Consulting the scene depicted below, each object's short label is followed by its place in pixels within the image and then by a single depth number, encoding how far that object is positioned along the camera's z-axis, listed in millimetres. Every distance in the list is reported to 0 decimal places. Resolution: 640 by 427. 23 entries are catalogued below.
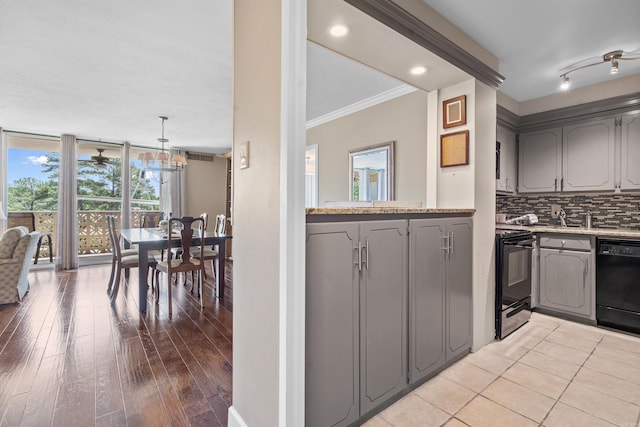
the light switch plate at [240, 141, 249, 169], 1456
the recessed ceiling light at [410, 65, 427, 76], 2271
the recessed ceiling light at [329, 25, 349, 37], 1800
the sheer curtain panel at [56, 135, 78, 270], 5629
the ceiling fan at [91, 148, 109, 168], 6023
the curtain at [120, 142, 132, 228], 6273
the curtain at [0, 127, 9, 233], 5273
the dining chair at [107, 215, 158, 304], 3625
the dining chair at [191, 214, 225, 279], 3889
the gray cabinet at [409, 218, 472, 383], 1871
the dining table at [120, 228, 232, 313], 3268
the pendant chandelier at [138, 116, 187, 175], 4266
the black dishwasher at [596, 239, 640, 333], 2678
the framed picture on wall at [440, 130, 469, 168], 2441
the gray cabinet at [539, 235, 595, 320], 2938
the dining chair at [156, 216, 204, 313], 3352
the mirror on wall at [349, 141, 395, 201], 3545
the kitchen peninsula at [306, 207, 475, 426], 1359
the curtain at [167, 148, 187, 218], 6828
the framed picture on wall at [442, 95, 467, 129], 2469
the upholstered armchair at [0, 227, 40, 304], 3434
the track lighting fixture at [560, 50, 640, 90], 2539
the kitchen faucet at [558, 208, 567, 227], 3592
